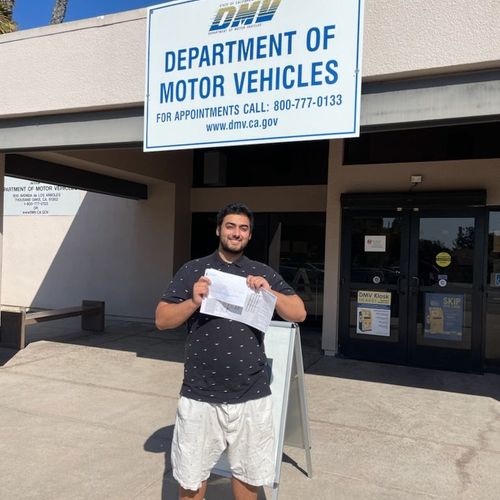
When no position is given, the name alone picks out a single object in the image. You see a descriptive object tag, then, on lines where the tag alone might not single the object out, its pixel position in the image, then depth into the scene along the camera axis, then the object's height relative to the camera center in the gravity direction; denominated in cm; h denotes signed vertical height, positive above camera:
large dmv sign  415 +155
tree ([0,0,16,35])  1225 +590
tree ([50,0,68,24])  1680 +766
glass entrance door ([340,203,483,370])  680 -46
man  258 -68
